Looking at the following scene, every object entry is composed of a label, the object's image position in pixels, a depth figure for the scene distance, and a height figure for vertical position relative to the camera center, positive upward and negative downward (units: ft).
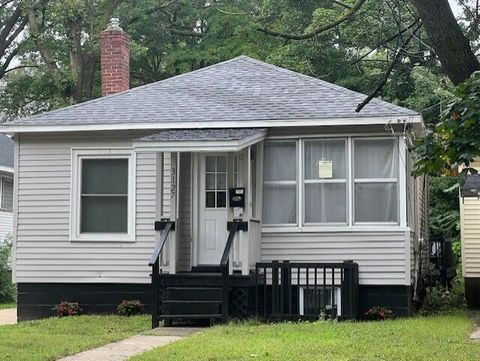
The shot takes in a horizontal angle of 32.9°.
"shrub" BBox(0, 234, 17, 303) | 67.87 -3.66
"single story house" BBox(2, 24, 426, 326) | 42.37 +1.78
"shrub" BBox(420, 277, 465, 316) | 49.80 -4.42
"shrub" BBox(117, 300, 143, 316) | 45.34 -4.04
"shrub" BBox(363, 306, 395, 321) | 42.65 -4.06
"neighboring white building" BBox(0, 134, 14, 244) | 85.40 +4.69
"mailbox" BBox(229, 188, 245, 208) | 43.45 +2.08
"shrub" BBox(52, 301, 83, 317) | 45.93 -4.17
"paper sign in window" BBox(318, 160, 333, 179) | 44.73 +3.70
